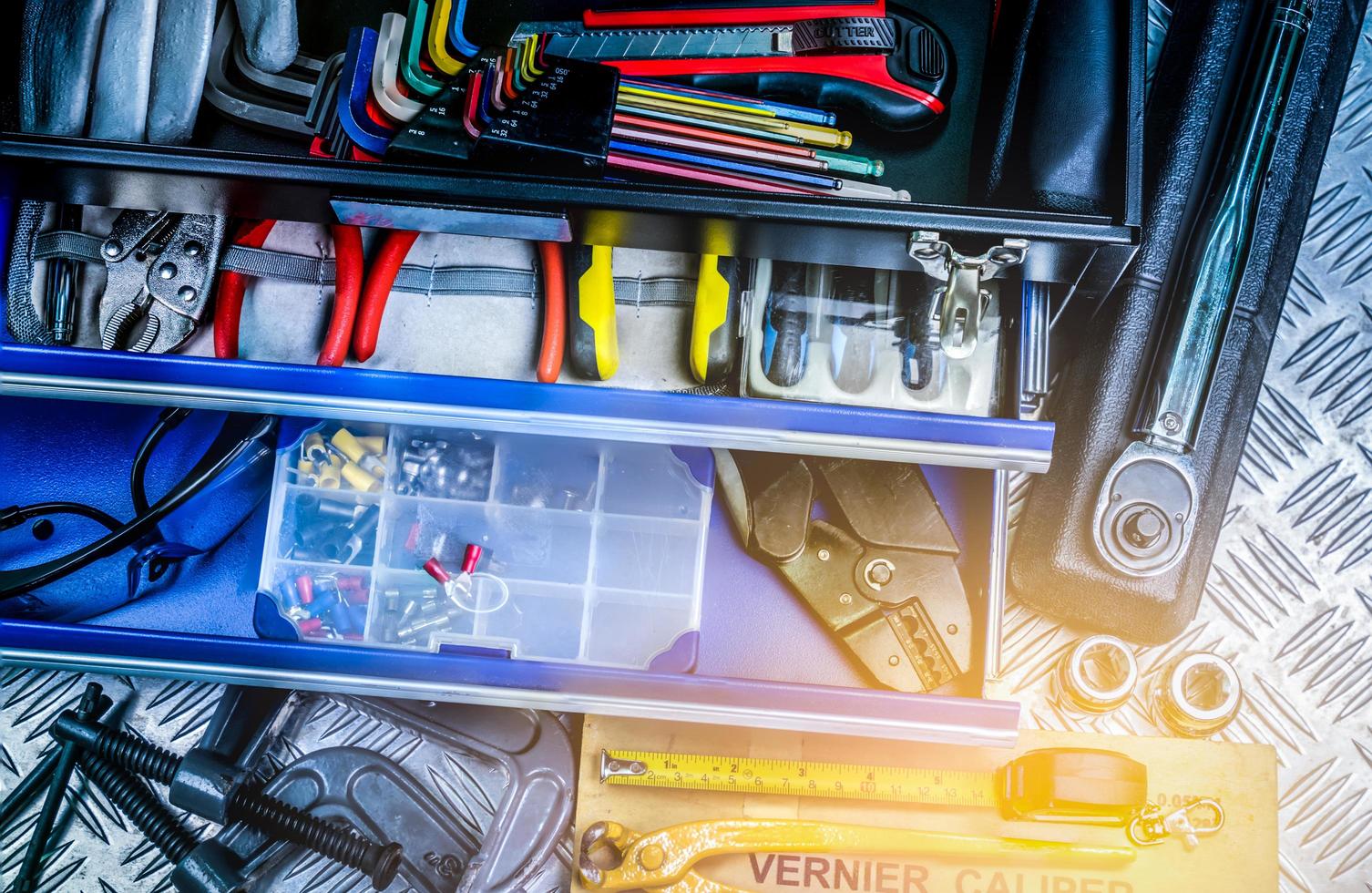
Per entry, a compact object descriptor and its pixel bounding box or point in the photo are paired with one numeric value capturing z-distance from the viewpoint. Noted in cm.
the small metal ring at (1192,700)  64
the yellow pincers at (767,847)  60
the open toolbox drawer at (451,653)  56
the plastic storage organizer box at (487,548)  60
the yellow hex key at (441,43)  60
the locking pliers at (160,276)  60
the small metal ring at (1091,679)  64
